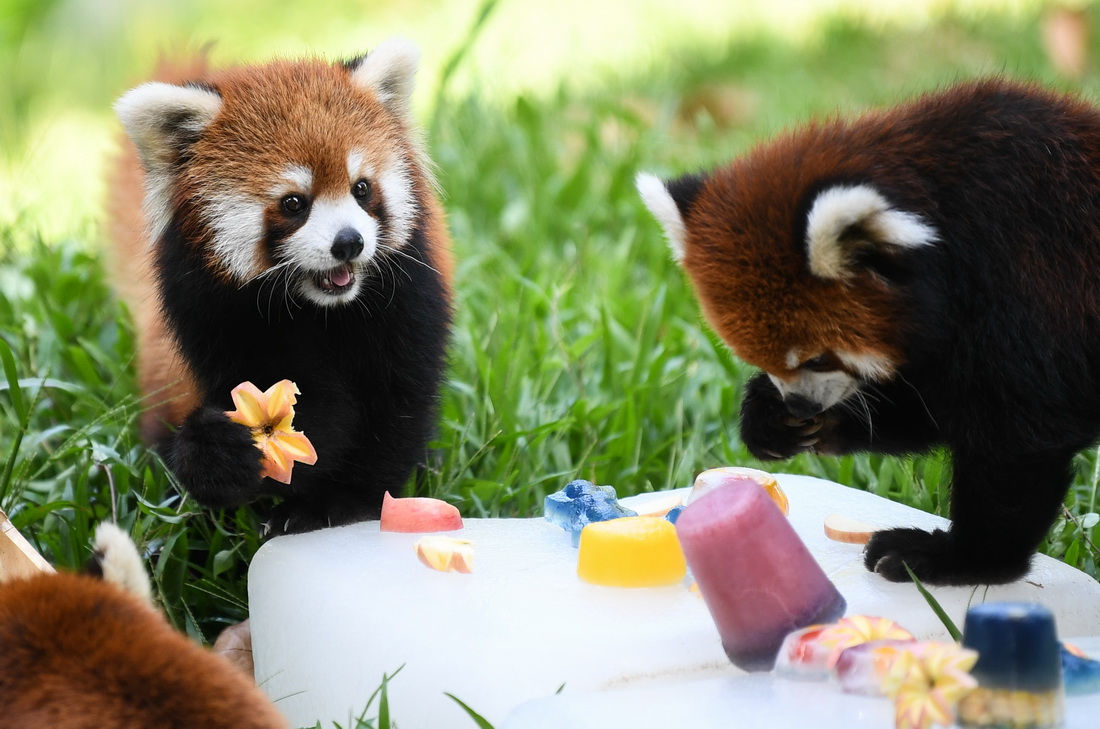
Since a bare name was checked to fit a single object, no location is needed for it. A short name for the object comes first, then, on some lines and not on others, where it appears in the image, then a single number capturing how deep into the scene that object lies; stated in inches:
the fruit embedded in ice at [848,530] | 212.8
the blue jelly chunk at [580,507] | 208.7
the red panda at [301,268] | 215.5
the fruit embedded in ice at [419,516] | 213.9
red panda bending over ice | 187.5
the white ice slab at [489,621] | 166.7
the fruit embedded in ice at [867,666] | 152.7
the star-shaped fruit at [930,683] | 140.9
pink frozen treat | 166.1
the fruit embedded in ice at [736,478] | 214.8
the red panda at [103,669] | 131.2
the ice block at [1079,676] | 155.7
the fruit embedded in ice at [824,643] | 157.9
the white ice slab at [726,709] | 148.6
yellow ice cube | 187.2
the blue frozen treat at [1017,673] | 143.6
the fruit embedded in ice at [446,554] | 194.7
